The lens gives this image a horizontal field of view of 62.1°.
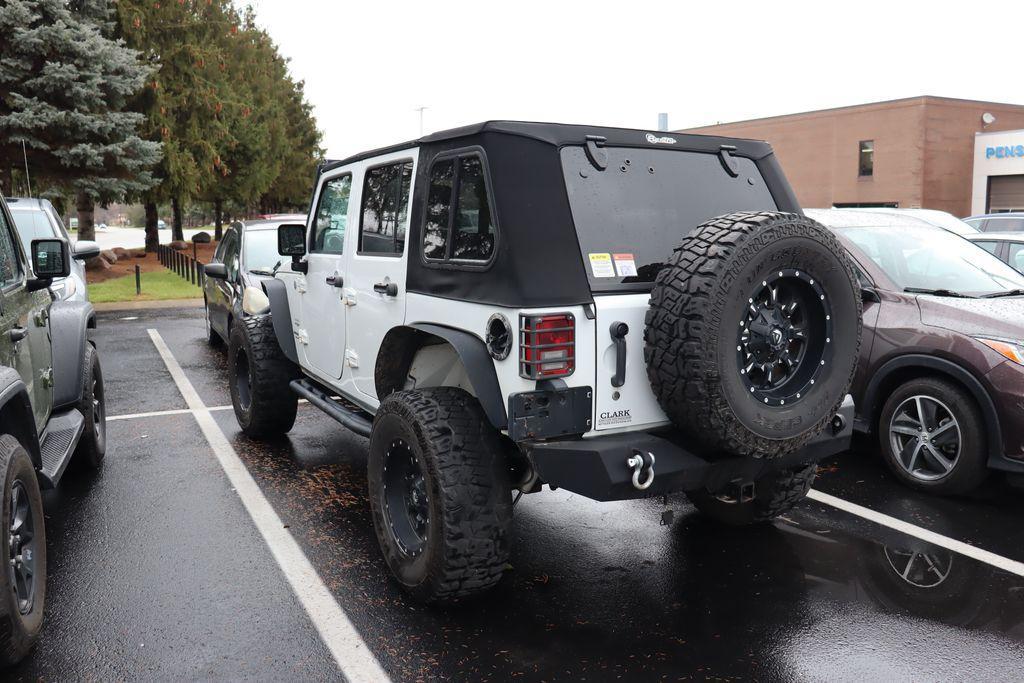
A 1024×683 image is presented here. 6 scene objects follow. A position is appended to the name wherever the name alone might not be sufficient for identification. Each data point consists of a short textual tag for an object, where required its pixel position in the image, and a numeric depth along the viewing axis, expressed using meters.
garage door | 43.75
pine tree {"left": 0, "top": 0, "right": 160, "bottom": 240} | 16.78
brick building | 44.81
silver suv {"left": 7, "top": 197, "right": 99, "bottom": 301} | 7.79
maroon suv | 5.15
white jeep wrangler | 3.40
